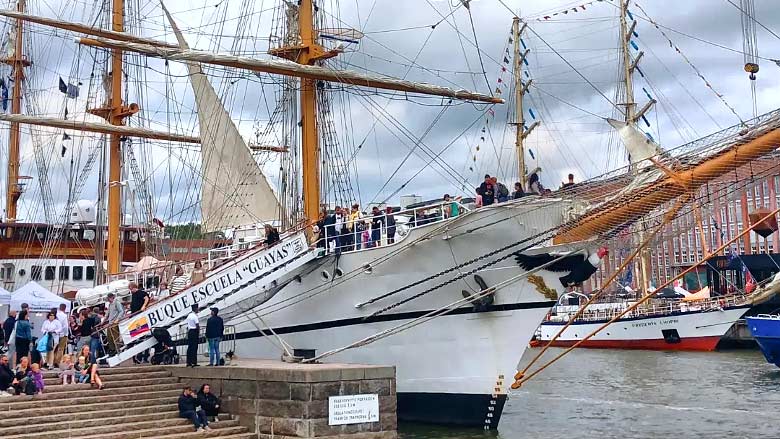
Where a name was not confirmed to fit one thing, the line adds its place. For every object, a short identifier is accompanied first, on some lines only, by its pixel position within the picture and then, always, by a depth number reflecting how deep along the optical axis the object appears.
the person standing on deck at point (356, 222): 20.79
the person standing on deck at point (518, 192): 19.58
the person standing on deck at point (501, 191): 19.95
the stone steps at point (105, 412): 14.81
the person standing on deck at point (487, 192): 19.78
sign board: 15.55
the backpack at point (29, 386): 15.62
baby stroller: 18.88
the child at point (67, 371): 16.81
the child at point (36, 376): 15.73
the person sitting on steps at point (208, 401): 16.41
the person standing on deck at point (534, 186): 19.38
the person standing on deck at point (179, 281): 22.38
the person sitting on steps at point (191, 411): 15.94
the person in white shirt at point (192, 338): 17.88
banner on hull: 19.42
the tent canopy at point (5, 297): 20.33
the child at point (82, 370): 17.08
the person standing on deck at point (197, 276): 20.11
